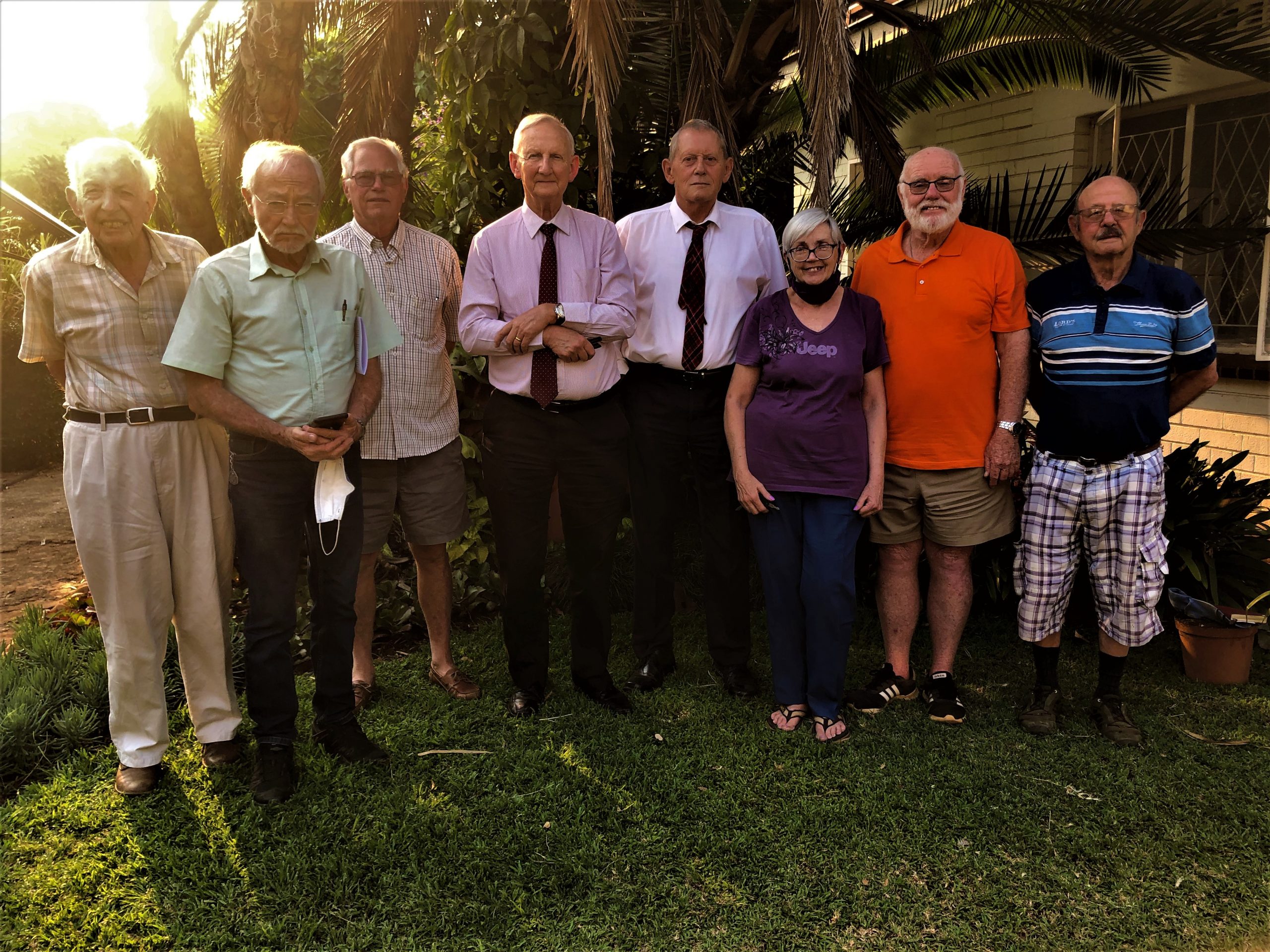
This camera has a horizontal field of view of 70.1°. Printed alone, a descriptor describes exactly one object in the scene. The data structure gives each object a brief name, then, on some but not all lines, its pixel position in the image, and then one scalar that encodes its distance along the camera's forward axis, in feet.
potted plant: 15.48
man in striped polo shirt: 11.57
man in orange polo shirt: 12.05
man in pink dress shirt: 12.04
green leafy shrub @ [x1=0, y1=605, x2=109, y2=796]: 11.93
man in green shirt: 10.37
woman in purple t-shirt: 11.94
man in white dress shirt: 13.07
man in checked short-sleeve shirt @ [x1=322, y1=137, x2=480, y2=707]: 12.29
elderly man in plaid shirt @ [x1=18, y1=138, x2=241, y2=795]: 10.46
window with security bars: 19.70
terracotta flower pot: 14.14
